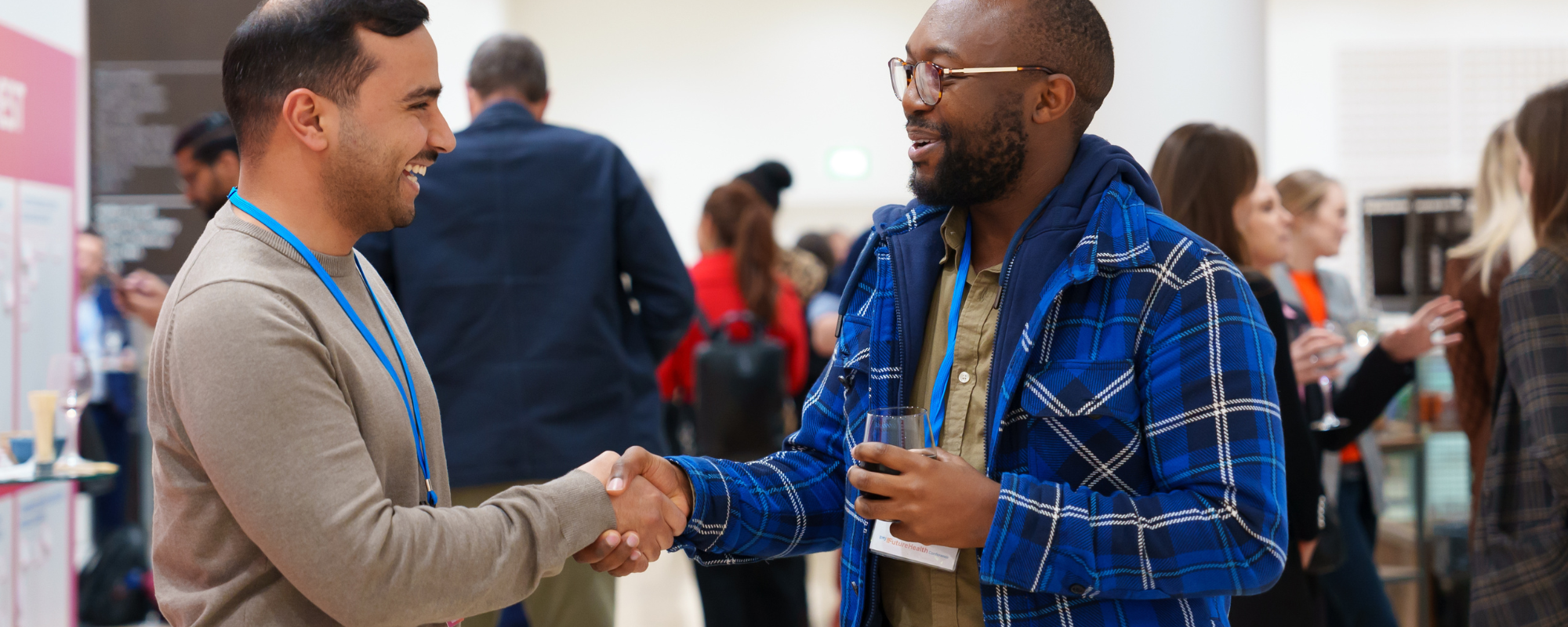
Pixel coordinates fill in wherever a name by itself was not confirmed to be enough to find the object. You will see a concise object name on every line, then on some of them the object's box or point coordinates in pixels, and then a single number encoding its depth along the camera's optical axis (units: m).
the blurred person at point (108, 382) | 4.39
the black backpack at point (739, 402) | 3.88
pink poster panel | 3.26
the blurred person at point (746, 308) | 3.70
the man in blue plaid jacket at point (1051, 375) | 1.33
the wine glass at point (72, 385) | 2.79
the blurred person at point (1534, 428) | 2.50
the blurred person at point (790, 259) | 4.40
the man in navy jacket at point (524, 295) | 2.79
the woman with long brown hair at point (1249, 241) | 2.25
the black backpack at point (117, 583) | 4.44
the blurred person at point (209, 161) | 3.18
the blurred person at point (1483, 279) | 3.08
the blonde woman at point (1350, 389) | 2.72
